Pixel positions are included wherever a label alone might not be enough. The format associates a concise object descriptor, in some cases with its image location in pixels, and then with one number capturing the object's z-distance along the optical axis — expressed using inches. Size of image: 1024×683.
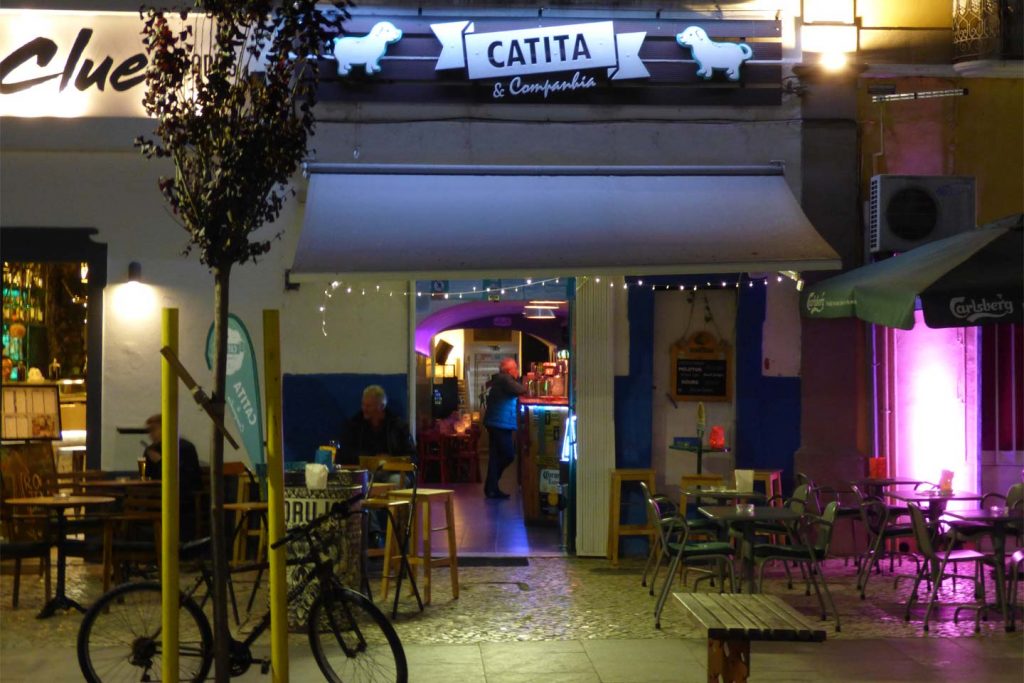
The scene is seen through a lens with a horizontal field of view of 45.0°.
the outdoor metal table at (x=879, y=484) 403.2
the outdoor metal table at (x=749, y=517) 317.4
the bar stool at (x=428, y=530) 354.3
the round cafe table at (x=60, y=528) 344.5
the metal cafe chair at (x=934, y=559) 329.7
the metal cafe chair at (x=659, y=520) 343.6
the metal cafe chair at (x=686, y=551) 331.3
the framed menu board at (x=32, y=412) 462.6
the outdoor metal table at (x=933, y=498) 377.1
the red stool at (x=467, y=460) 667.4
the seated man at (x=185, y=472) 399.2
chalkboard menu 442.9
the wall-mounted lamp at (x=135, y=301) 428.1
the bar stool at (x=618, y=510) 421.7
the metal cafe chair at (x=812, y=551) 331.3
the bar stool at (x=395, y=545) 344.2
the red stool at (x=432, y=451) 645.9
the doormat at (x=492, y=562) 421.1
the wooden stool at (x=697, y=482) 408.8
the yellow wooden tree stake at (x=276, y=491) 198.8
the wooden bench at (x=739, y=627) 220.1
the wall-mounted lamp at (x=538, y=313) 588.1
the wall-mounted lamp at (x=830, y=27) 438.3
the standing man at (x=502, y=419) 585.0
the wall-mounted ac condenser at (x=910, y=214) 423.8
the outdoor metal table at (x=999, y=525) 326.6
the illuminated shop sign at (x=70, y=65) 422.9
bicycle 243.0
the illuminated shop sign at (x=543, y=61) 425.1
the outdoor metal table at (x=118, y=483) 373.1
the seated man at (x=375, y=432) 414.3
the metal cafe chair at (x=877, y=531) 372.5
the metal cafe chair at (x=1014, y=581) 323.9
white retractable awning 371.6
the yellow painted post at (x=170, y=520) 197.6
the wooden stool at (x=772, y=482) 418.0
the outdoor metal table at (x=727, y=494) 368.5
